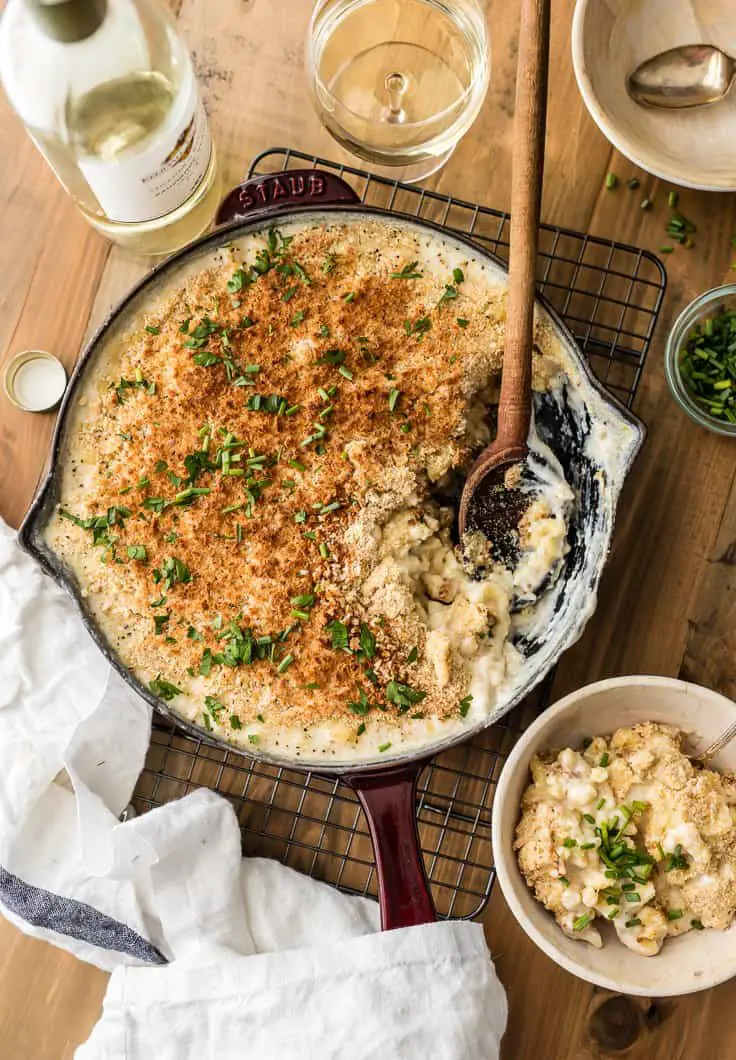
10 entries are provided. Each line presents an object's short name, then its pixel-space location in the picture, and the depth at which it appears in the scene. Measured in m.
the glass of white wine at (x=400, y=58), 0.79
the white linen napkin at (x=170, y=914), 0.75
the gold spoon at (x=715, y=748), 0.74
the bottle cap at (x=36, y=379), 0.81
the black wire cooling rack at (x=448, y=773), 0.79
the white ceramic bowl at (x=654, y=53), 0.78
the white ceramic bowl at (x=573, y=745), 0.73
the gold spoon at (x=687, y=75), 0.78
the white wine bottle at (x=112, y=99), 0.70
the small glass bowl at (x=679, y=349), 0.78
